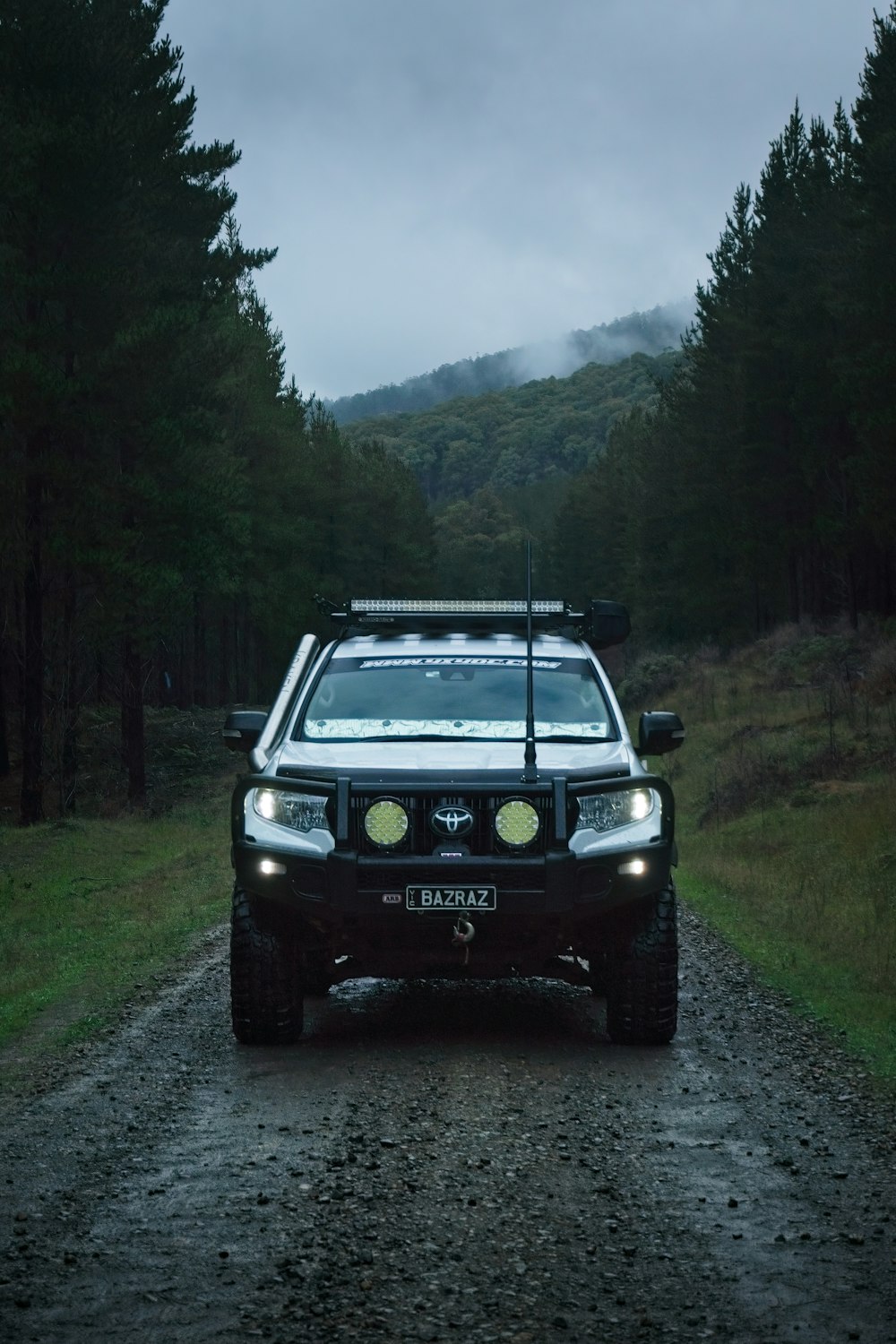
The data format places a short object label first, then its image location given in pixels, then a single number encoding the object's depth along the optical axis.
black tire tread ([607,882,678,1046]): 7.84
